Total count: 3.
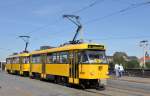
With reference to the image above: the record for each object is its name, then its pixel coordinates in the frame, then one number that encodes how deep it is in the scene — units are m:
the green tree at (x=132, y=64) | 57.06
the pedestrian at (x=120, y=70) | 24.97
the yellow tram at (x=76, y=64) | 14.35
